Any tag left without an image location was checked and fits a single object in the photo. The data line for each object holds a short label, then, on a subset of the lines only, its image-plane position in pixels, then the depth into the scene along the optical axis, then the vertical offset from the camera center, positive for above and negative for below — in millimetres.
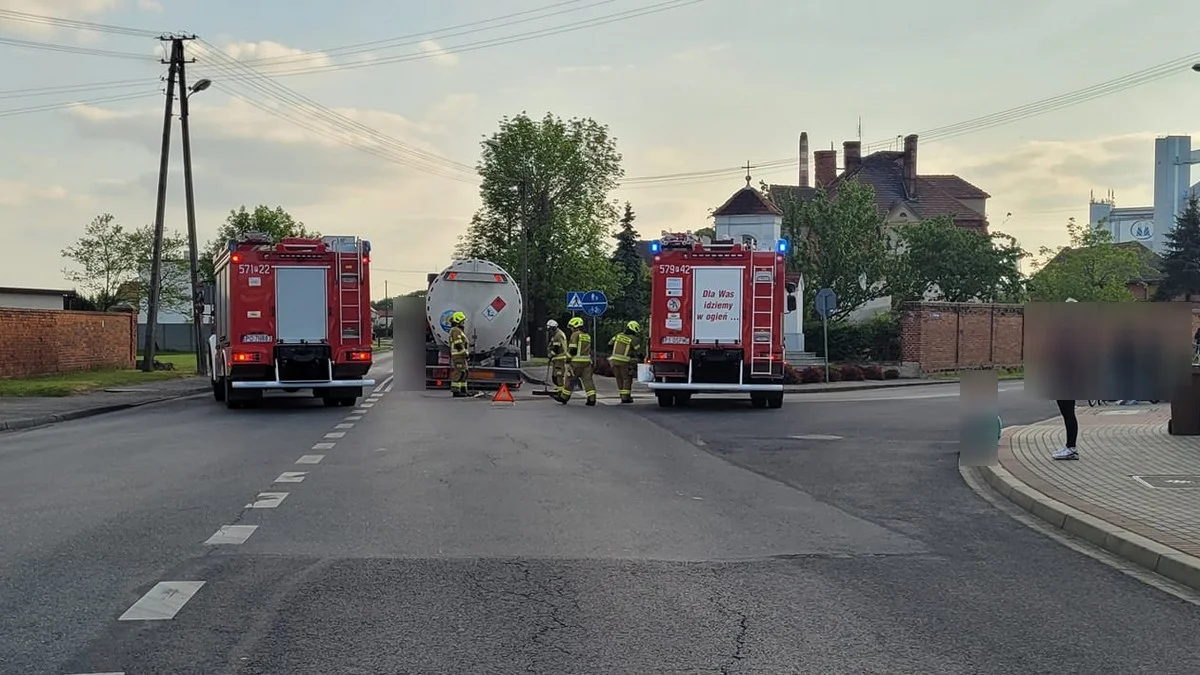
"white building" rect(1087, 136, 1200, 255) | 94062 +12362
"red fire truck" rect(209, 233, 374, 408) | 20578 -39
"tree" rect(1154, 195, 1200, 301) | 59562 +3315
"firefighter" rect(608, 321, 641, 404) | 23969 -1018
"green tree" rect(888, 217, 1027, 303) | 53750 +2666
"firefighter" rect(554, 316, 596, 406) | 23516 -903
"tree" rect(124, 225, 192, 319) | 58906 +2230
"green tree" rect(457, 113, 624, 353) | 53312 +4914
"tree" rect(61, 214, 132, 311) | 56625 +2752
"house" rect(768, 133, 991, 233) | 78438 +9848
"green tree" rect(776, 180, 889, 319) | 46219 +2948
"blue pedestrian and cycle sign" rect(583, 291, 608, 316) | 30281 +306
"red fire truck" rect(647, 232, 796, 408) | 21172 -46
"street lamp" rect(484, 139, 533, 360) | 48094 +2936
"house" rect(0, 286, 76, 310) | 51594 +592
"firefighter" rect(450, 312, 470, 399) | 23562 -870
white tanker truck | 24812 -10
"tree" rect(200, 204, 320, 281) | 64250 +5327
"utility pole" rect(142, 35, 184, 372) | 35438 +3228
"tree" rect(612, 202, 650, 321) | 60906 +1924
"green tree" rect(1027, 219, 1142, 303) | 54219 +2754
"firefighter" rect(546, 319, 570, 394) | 23922 -965
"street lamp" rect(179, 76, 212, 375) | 36544 +3799
